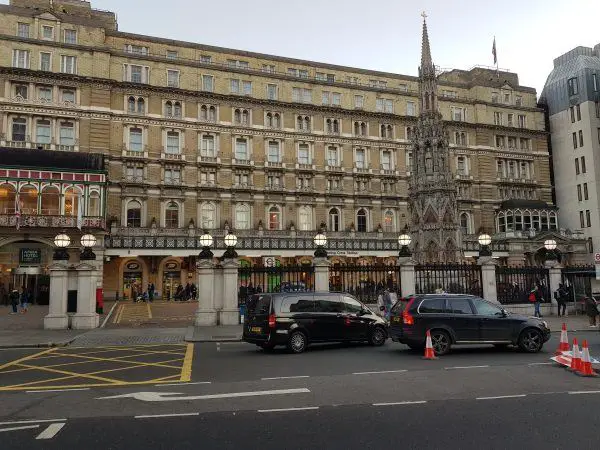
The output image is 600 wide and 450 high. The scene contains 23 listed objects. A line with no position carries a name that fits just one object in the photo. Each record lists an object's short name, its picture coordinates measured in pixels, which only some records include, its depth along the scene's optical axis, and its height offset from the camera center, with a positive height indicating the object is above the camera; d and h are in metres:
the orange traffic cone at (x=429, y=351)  13.72 -1.98
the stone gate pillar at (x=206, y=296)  23.67 -0.61
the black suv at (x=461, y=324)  14.54 -1.37
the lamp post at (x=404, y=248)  26.12 +1.59
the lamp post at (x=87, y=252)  24.07 +1.60
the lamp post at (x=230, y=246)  24.62 +1.79
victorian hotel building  43.97 +13.12
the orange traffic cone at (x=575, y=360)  11.38 -1.93
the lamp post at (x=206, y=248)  24.39 +1.70
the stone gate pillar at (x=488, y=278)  26.80 -0.05
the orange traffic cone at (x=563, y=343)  13.19 -1.79
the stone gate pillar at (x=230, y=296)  23.92 -0.64
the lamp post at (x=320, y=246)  25.47 +1.79
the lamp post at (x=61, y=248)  23.31 +1.81
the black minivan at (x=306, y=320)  15.51 -1.26
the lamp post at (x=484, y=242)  27.31 +1.87
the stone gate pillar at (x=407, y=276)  25.45 +0.13
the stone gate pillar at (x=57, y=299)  22.78 -0.58
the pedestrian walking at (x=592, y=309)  21.44 -1.46
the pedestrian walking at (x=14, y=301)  31.62 -0.87
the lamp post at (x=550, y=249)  27.53 +1.51
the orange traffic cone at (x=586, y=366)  10.95 -2.00
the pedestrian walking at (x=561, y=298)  27.27 -1.22
